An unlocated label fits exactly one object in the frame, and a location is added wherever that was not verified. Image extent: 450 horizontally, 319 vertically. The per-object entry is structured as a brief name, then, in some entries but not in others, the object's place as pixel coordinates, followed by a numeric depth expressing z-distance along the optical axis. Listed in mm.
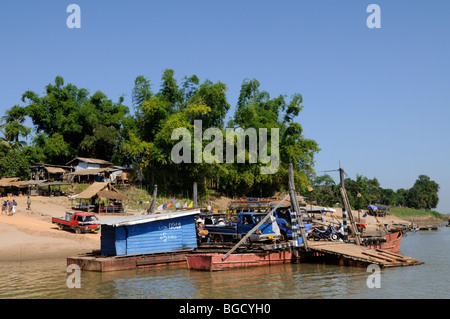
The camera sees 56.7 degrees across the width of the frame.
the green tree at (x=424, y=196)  122625
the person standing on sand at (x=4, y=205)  37922
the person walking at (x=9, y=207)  37300
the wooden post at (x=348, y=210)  24156
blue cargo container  21344
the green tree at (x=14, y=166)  54875
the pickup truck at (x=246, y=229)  22859
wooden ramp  21266
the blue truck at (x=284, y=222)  24031
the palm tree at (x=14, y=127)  63031
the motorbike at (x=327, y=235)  26156
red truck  32062
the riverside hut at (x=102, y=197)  41009
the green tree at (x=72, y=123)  63281
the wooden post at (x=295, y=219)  21969
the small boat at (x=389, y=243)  27166
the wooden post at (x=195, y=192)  32391
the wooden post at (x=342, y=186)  24491
